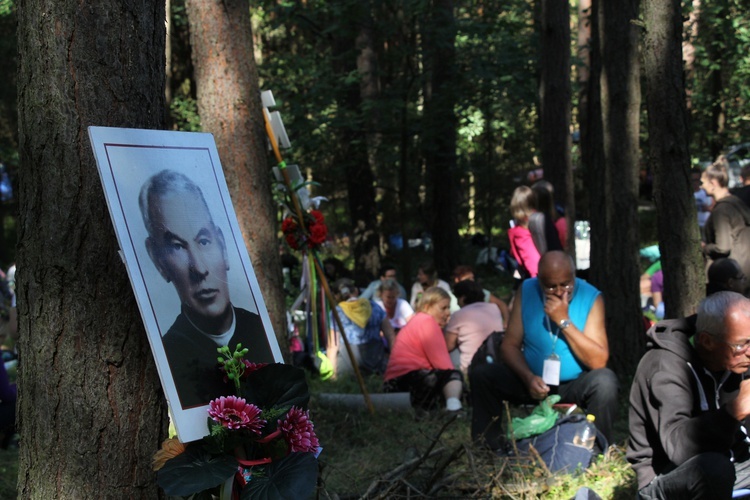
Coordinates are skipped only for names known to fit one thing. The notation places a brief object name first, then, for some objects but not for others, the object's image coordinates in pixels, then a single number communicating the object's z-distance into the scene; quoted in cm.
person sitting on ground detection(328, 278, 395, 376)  934
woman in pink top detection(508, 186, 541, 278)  750
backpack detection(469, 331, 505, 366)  613
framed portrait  251
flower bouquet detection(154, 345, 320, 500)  248
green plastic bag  523
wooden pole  692
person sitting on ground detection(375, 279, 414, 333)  1031
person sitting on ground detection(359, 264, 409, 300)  1109
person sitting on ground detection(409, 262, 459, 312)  1116
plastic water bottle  509
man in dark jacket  342
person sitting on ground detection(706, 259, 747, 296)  616
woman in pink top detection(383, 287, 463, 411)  757
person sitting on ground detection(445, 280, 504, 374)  829
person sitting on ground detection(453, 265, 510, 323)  953
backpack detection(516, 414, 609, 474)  506
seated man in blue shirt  525
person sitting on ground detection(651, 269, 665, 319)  1061
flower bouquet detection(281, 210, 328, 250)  759
